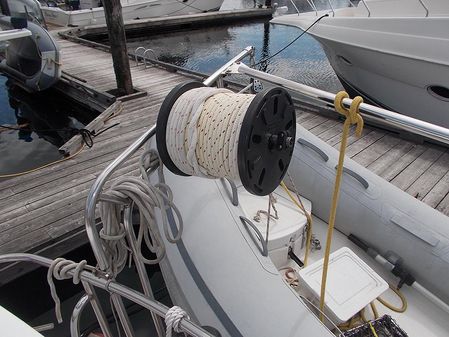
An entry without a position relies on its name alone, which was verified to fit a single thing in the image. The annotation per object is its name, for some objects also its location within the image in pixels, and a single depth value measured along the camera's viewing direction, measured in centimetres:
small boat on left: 623
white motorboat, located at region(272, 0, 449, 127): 427
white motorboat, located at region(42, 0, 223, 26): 1388
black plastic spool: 113
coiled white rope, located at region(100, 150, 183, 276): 122
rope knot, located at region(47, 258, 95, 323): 130
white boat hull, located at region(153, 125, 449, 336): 144
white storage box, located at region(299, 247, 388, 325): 180
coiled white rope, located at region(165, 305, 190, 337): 110
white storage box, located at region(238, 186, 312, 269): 222
